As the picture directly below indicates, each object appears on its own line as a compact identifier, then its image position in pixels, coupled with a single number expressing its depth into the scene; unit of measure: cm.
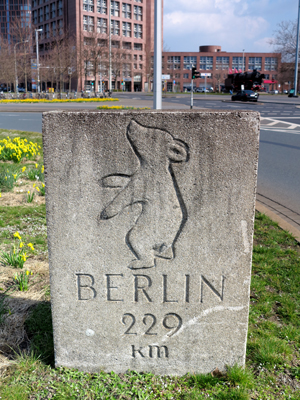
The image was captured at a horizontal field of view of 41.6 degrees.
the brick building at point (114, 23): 8075
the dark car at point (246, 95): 3781
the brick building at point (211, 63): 11162
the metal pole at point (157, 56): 1034
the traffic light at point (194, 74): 2661
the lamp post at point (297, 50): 4069
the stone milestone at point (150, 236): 212
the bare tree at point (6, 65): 4300
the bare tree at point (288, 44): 4912
